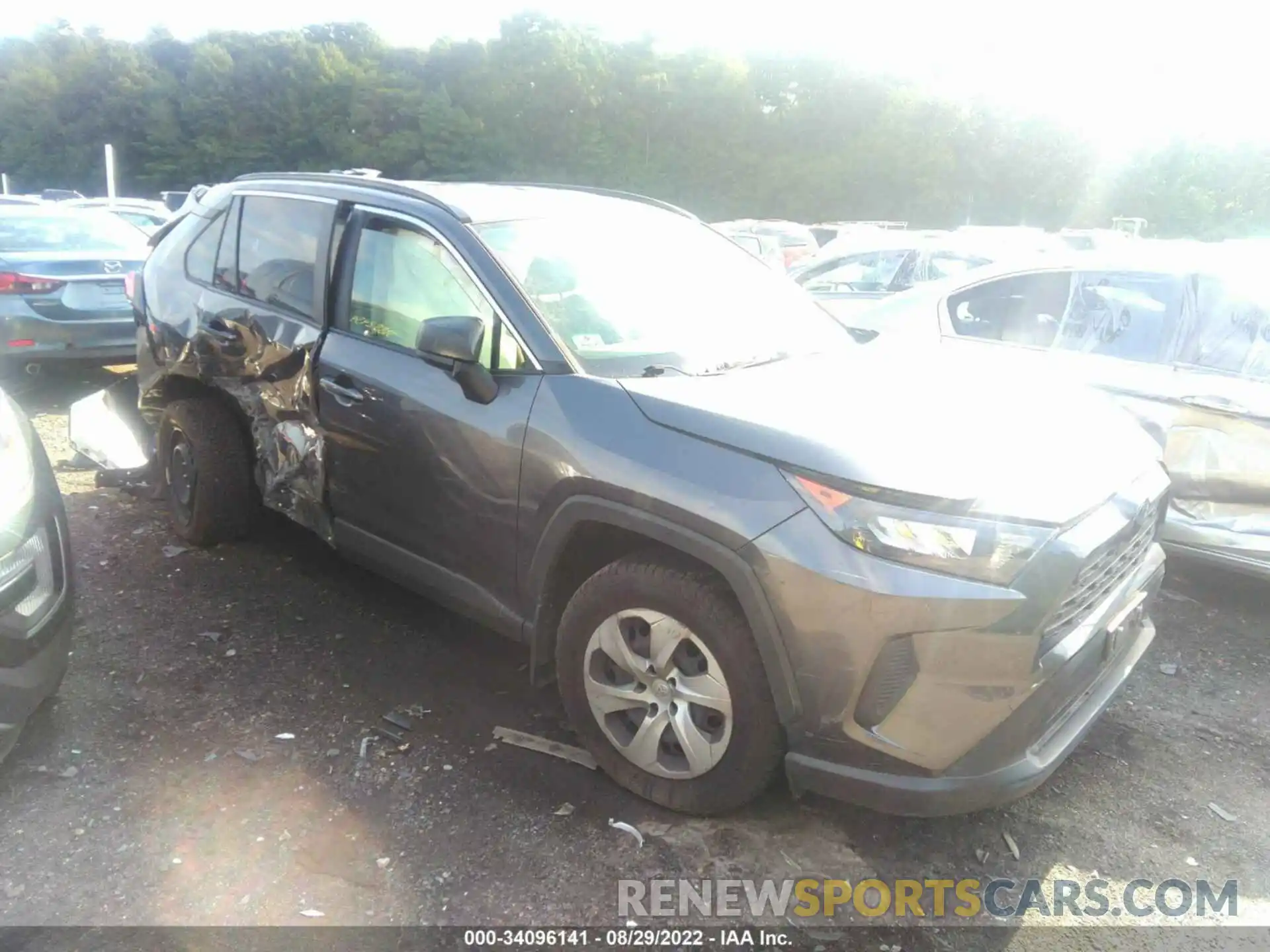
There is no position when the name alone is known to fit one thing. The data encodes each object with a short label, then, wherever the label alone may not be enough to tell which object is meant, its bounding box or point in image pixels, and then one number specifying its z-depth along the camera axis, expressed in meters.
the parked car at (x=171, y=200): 16.93
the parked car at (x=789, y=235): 16.06
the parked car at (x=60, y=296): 7.33
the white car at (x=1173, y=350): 4.07
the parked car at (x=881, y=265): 8.91
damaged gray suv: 2.32
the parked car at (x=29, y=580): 2.61
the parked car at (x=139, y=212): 16.42
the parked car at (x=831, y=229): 19.63
